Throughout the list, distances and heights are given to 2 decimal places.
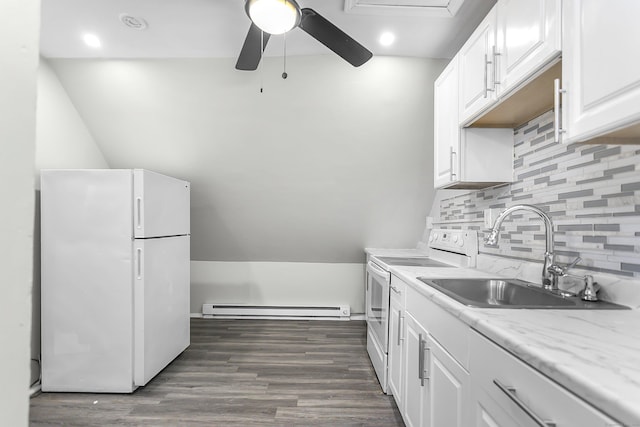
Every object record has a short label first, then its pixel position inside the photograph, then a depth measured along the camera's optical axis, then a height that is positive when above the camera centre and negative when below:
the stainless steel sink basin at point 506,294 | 1.20 -0.36
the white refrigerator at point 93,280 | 2.34 -0.49
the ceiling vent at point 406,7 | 2.07 +1.25
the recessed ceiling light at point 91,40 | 2.48 +1.22
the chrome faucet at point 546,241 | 1.43 -0.12
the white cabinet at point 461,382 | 0.70 -0.50
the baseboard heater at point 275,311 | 4.02 -1.19
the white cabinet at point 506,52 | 1.19 +0.66
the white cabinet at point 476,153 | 1.98 +0.34
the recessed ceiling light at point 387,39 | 2.42 +1.23
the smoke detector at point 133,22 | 2.25 +1.25
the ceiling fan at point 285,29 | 1.51 +0.89
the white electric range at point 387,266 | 2.30 -0.41
